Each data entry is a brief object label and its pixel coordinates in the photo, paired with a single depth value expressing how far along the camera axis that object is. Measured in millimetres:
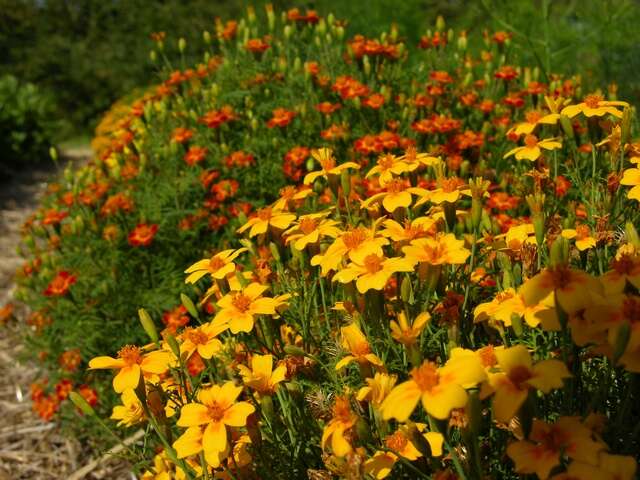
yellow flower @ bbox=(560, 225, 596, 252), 364
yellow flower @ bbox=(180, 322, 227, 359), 362
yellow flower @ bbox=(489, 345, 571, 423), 278
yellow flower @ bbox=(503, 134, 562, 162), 422
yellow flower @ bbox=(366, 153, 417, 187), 416
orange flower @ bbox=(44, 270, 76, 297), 632
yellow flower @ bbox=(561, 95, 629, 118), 411
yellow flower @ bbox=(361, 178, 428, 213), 392
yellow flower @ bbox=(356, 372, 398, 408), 319
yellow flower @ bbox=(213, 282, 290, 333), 355
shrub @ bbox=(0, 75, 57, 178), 1897
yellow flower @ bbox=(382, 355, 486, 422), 274
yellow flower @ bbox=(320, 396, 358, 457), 309
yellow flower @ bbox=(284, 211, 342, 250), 387
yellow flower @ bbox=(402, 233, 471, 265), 340
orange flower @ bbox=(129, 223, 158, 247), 641
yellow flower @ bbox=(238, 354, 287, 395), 344
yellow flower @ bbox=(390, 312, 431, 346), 301
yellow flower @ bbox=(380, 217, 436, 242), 371
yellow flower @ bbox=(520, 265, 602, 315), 293
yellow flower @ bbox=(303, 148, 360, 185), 443
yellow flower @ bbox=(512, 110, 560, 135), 433
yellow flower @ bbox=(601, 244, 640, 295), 307
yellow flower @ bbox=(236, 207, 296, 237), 407
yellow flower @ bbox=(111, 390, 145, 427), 357
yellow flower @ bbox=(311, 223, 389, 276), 347
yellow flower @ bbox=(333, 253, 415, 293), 328
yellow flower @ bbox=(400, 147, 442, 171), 422
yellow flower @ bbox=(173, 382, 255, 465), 323
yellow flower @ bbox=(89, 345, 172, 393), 346
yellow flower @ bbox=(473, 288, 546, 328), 320
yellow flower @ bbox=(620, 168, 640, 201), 360
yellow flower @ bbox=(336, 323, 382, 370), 336
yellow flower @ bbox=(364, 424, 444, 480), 307
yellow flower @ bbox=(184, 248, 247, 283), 391
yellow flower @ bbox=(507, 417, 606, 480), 283
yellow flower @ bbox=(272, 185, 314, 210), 428
